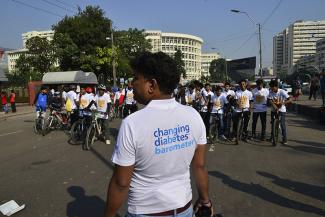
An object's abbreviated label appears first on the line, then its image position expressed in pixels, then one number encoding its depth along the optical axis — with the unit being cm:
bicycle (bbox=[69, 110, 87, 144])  1143
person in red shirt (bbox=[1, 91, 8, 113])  2678
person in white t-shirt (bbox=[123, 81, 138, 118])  1391
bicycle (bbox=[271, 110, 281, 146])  1067
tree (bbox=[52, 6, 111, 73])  4462
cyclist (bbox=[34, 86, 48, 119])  1446
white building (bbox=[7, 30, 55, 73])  14800
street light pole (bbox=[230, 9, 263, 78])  3422
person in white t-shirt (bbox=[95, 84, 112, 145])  1111
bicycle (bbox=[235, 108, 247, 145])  1131
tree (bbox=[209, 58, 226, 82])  12927
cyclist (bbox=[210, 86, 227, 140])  1175
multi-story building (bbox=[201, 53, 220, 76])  18930
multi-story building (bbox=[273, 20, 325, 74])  10825
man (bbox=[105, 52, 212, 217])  215
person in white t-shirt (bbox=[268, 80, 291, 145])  1087
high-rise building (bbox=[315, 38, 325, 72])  10071
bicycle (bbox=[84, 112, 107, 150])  1061
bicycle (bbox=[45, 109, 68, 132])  1429
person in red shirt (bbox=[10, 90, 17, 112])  2708
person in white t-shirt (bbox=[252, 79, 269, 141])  1148
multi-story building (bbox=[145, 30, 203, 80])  16071
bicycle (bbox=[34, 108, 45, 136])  1413
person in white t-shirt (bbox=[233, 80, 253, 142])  1160
